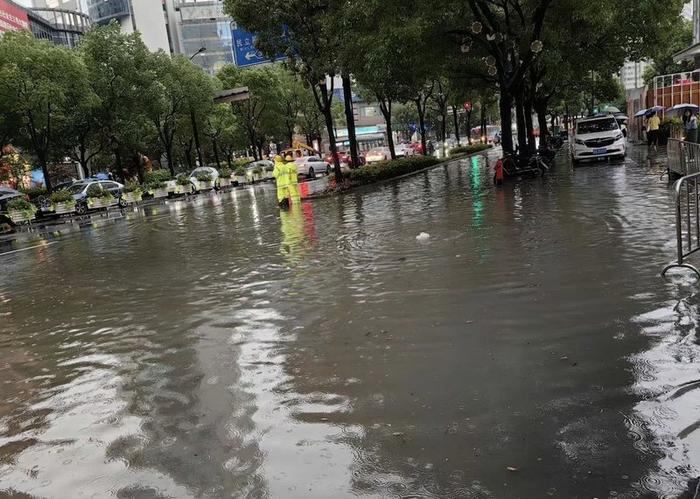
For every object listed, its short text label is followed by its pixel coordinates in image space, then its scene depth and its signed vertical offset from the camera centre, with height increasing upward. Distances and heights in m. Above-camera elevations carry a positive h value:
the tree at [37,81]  25.81 +3.98
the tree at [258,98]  48.53 +4.08
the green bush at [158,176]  38.06 -0.87
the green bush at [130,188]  31.17 -1.12
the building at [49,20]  57.47 +23.74
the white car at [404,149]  53.44 -1.44
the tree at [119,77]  32.12 +4.57
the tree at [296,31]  22.27 +4.27
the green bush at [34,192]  34.88 -0.85
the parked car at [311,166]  40.41 -1.45
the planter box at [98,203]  28.62 -1.52
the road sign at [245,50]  25.79 +4.16
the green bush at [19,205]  25.00 -1.06
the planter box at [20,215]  25.03 -1.46
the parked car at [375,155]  49.50 -1.48
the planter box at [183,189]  35.12 -1.64
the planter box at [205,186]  36.91 -1.72
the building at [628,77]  104.81 +4.90
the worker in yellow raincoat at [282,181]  19.53 -1.02
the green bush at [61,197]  27.31 -1.02
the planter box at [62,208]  27.23 -1.47
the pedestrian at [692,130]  20.65 -1.04
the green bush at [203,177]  37.31 -1.18
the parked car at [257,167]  41.30 -1.16
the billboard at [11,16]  55.53 +15.11
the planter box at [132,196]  31.07 -1.53
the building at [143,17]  100.25 +23.49
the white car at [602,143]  23.03 -1.19
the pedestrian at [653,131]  29.09 -1.26
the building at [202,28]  114.81 +23.22
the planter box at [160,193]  35.06 -1.71
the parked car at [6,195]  25.38 -0.66
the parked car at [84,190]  28.44 -0.97
